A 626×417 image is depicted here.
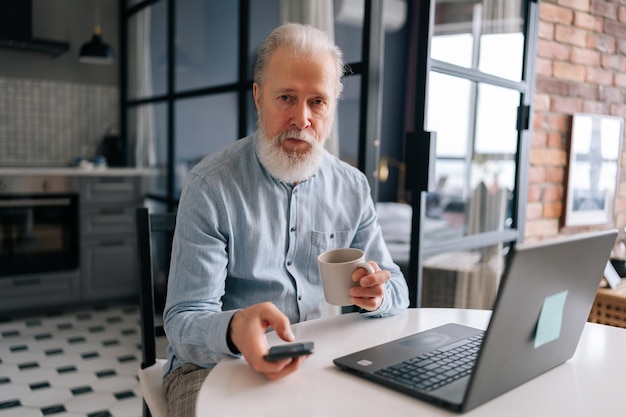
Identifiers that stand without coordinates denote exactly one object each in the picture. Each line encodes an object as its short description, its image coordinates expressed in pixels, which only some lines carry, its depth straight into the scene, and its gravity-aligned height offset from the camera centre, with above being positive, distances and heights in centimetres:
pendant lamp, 405 +64
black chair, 147 -46
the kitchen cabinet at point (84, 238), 365 -68
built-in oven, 362 -56
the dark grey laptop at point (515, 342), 75 -29
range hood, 383 +75
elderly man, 118 -18
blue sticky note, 85 -25
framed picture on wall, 267 -6
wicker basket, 209 -56
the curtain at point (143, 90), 419 +39
